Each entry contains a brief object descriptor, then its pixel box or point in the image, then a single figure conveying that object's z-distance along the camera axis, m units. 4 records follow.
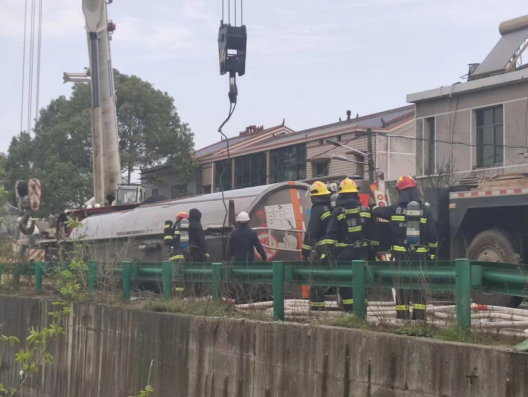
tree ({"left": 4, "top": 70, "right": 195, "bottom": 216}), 44.66
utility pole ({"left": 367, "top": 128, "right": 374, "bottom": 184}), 26.60
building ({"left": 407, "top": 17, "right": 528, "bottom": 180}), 27.33
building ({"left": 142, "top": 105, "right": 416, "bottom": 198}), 35.28
